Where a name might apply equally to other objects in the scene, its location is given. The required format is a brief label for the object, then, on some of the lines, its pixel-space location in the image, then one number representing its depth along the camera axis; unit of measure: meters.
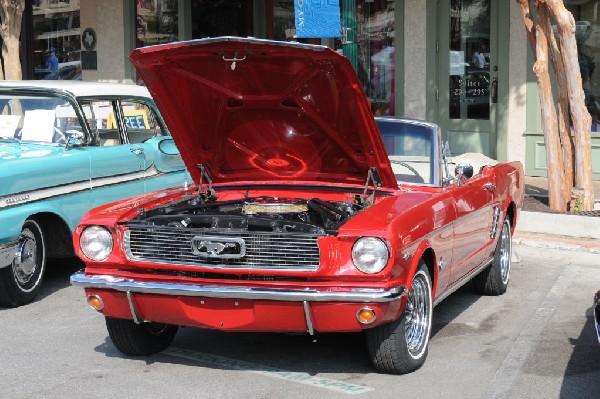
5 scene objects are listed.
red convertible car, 5.15
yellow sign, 8.80
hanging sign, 11.55
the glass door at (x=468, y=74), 13.66
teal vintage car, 7.34
